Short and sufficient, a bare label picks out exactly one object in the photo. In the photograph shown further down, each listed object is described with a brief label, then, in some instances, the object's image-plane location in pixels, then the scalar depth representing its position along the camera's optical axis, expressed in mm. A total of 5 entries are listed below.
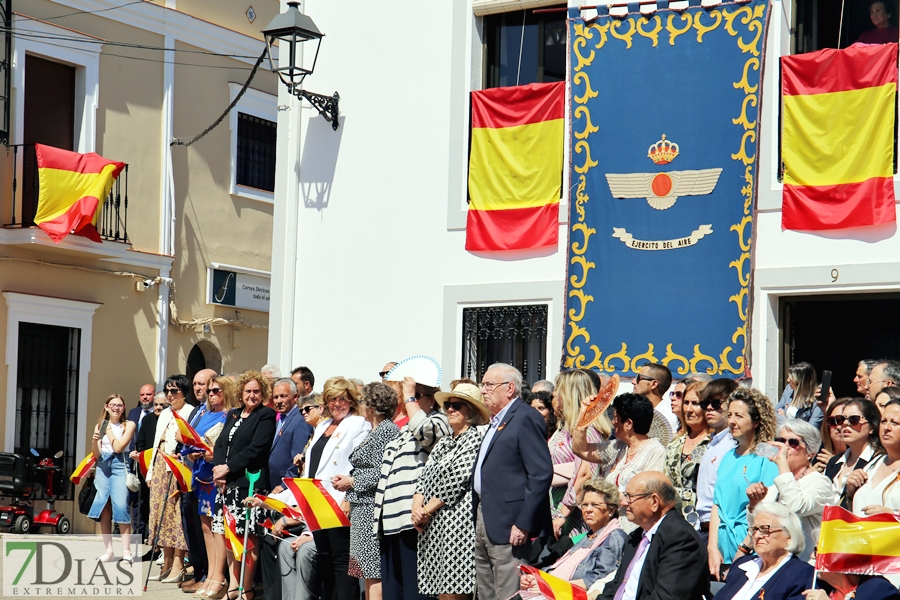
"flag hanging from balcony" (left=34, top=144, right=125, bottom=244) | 16922
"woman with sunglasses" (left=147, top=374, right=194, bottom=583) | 11664
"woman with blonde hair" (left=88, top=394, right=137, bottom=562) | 12562
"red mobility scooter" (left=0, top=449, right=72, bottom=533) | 15312
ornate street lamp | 12359
